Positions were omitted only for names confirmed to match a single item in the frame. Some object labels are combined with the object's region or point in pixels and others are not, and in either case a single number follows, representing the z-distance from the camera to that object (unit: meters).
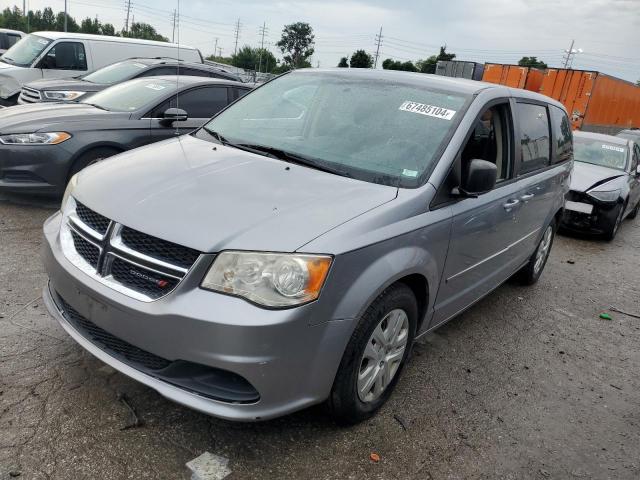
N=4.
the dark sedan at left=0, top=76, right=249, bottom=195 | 5.47
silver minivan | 2.25
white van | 11.17
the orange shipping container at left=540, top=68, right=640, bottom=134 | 19.34
